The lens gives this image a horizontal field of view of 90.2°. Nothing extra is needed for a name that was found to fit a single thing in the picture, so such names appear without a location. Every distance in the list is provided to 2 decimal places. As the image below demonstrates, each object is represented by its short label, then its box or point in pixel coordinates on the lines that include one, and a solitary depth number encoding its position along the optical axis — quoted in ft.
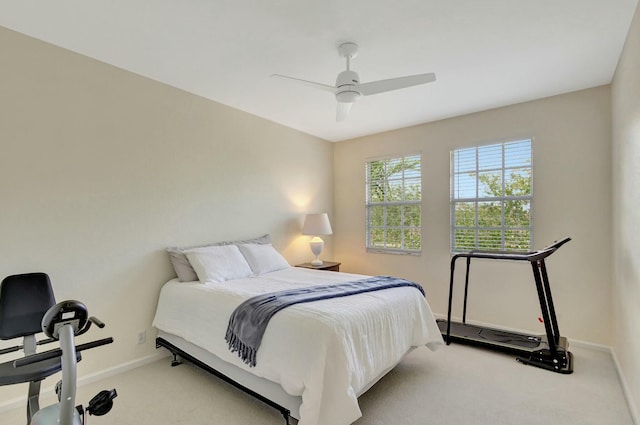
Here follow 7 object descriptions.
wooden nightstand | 14.75
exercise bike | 4.77
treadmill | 9.33
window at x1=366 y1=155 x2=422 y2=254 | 15.08
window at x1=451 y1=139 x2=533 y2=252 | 12.21
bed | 6.07
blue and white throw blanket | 7.00
